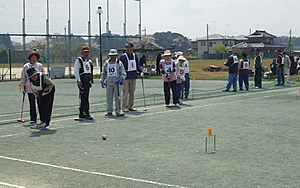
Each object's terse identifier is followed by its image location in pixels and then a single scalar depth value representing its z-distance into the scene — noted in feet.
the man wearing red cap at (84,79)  40.16
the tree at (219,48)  400.06
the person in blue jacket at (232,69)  69.41
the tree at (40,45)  121.60
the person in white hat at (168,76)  49.57
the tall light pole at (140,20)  143.10
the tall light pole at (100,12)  122.42
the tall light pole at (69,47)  127.38
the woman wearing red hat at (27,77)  36.50
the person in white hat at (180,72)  53.57
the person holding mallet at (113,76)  43.27
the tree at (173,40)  563.77
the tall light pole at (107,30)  134.92
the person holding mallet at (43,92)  34.78
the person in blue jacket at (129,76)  46.19
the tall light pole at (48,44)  122.21
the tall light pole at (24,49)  118.62
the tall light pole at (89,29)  131.60
